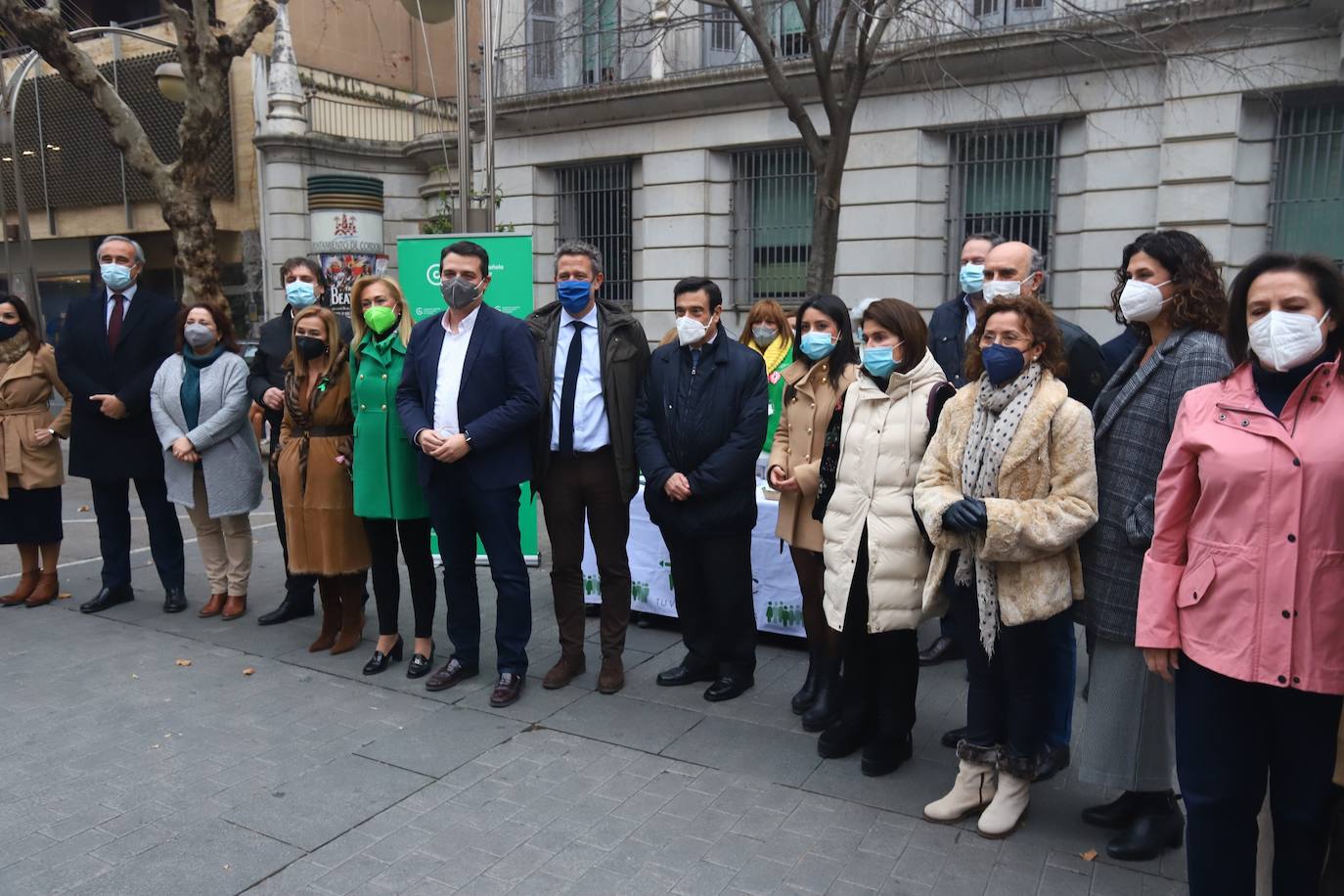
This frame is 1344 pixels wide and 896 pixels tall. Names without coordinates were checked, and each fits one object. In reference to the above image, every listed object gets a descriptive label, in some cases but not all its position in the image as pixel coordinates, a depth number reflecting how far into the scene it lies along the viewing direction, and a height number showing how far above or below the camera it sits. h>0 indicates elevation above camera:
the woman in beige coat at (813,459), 4.72 -0.77
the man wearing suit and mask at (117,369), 6.51 -0.49
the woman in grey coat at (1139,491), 3.41 -0.65
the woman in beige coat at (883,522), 3.99 -0.90
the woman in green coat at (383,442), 5.32 -0.77
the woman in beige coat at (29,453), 6.72 -1.05
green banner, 7.46 +0.12
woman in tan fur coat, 3.47 -0.77
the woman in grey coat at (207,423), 6.27 -0.79
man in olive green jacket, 5.14 -0.67
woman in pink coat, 2.59 -0.75
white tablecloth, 5.79 -1.64
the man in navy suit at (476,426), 4.96 -0.64
